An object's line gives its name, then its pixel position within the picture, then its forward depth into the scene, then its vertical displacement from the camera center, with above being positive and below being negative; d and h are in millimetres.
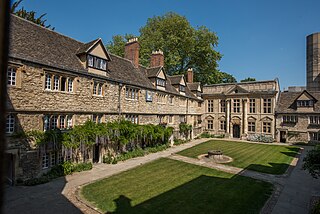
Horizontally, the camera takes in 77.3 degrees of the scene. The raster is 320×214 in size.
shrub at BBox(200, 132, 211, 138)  40231 -4489
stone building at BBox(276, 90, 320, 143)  32219 -582
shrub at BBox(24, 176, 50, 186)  12719 -4628
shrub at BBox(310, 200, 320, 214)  8175 -3913
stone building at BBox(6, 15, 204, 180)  12570 +1714
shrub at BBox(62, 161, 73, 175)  14812 -4284
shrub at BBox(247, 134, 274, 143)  34712 -4308
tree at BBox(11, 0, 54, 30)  27594 +13377
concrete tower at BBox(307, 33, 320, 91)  47281 +12575
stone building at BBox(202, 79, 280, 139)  36219 +1075
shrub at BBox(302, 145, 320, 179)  10972 -2599
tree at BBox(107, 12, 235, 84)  42312 +14966
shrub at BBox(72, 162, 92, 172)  15652 -4504
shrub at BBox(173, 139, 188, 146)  30305 -4535
